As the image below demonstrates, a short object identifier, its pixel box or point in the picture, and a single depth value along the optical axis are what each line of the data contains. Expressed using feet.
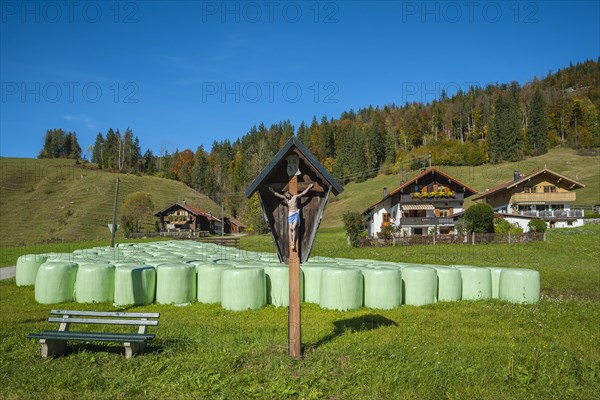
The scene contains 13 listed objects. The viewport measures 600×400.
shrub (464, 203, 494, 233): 120.06
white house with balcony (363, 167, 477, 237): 158.20
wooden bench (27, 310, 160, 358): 22.26
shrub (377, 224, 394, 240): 119.82
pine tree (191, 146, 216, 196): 372.38
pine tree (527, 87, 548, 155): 316.19
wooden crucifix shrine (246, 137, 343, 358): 24.30
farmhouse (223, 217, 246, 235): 265.34
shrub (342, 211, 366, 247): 118.52
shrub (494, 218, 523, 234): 119.75
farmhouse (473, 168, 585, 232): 164.14
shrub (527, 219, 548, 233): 117.50
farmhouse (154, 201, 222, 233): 244.22
